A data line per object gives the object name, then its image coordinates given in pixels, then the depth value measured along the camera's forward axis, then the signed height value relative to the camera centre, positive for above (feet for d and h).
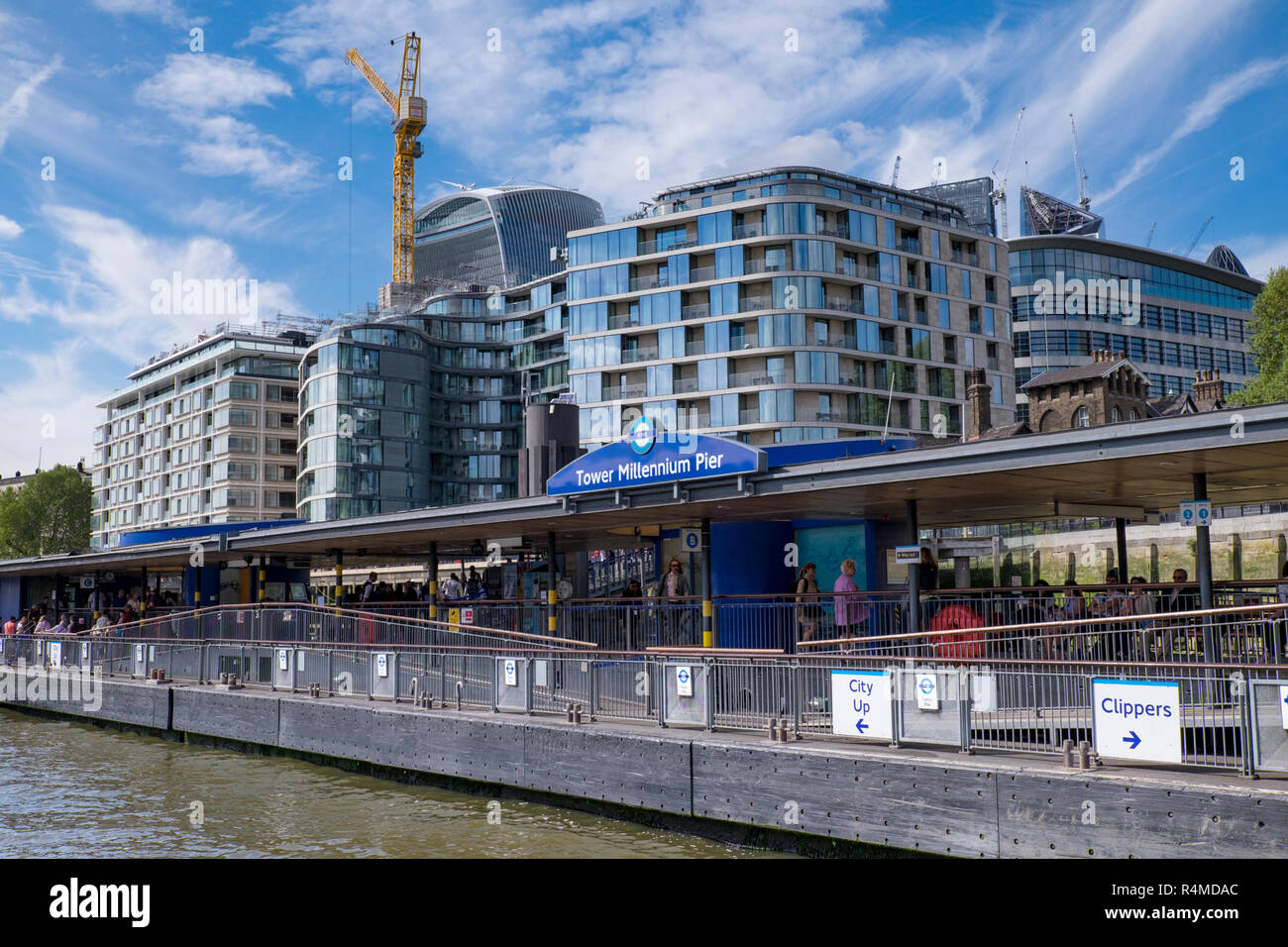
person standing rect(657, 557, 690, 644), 66.23 -0.62
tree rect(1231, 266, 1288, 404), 194.80 +41.74
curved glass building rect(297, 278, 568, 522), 323.37 +57.10
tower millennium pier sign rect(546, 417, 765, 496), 59.36 +6.87
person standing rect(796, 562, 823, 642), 59.77 -0.91
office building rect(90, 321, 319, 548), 374.43 +55.43
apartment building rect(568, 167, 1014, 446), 252.21 +62.11
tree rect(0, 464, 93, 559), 398.62 +29.69
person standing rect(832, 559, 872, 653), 58.95 -0.82
